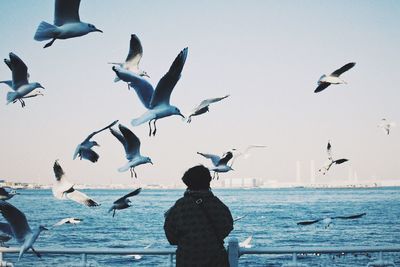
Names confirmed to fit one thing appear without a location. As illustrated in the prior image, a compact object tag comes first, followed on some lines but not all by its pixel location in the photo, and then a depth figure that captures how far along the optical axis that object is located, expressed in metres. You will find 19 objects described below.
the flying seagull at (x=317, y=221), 5.64
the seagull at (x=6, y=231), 5.60
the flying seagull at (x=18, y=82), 7.62
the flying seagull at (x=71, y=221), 7.19
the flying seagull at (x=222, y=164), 9.30
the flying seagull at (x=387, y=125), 12.60
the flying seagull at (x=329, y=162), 10.91
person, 3.91
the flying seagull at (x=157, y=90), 5.84
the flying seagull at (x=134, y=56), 8.15
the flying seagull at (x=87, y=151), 7.33
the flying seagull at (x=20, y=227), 4.93
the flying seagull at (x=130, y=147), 7.61
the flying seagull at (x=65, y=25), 6.18
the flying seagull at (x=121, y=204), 6.89
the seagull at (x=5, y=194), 7.63
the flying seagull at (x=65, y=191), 6.89
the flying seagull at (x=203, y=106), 7.95
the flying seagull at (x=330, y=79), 8.43
